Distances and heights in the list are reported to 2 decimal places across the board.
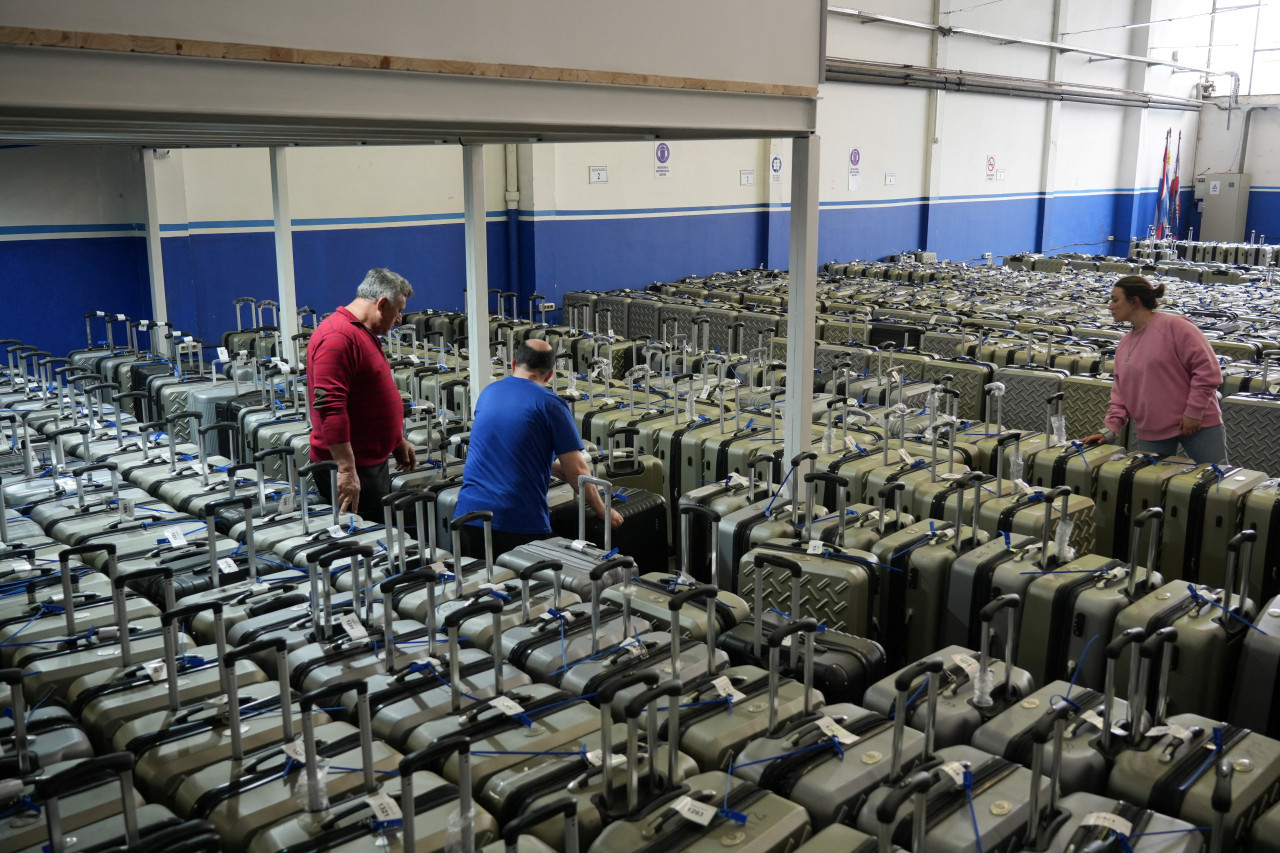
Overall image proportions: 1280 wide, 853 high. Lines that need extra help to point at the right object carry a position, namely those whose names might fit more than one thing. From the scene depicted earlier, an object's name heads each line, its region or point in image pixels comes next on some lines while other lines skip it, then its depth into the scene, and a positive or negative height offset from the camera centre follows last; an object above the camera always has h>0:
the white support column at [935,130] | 17.80 +1.53
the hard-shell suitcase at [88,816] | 2.01 -1.37
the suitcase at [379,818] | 2.24 -1.38
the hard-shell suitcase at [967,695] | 3.02 -1.44
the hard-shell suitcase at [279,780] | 2.37 -1.37
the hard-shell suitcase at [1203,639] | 3.60 -1.47
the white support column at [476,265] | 5.46 -0.27
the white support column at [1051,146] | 20.67 +1.47
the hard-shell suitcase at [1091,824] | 2.37 -1.43
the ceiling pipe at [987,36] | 16.17 +3.24
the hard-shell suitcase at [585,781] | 2.43 -1.39
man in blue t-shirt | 4.29 -0.99
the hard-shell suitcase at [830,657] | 3.38 -1.47
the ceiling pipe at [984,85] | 16.48 +2.43
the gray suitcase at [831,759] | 2.59 -1.42
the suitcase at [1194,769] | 2.61 -1.45
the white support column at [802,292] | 4.51 -0.34
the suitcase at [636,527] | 4.98 -1.52
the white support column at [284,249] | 7.57 -0.27
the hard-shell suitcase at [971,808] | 2.42 -1.43
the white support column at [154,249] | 8.65 -0.31
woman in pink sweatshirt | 5.46 -0.88
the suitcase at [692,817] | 2.35 -1.41
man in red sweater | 4.73 -0.86
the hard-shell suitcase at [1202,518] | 5.07 -1.48
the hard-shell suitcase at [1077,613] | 3.84 -1.49
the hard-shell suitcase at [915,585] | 4.24 -1.52
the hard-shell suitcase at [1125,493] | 5.35 -1.43
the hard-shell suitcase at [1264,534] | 4.95 -1.51
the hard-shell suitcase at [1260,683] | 3.53 -1.59
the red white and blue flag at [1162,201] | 25.19 +0.40
